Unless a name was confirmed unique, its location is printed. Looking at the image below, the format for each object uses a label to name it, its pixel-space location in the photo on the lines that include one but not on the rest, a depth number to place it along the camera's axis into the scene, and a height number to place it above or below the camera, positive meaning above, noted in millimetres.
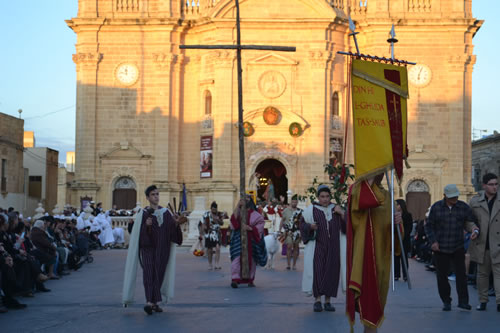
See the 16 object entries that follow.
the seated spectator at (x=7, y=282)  12414 -1030
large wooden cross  15961 +1157
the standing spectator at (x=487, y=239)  12055 -326
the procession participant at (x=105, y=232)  32344 -720
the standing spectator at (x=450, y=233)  12172 -246
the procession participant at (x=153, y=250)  11773 -513
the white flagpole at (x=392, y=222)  8213 -67
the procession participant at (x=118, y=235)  33069 -852
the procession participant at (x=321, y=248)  11977 -480
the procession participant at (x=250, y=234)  16250 -388
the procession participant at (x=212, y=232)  20734 -442
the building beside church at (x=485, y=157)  61122 +4575
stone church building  39531 +5930
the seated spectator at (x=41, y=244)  16297 -611
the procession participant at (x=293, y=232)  20031 -412
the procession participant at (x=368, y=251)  8312 -357
